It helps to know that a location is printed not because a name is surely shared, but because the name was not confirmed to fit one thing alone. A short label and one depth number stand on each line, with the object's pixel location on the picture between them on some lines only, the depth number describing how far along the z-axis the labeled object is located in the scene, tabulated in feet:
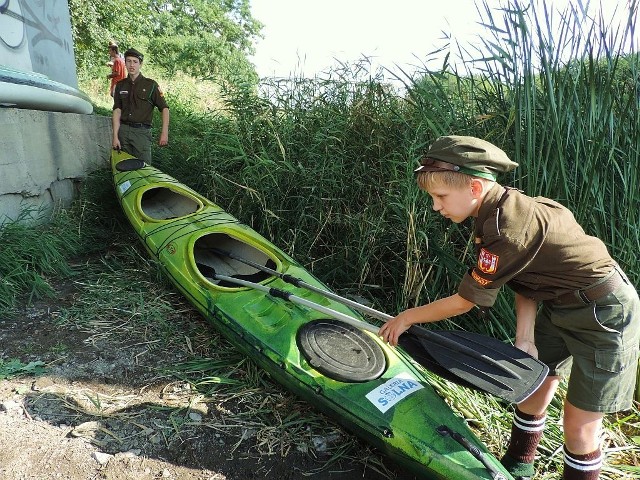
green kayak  6.24
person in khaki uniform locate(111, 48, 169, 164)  15.70
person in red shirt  26.33
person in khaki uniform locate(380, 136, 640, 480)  4.88
